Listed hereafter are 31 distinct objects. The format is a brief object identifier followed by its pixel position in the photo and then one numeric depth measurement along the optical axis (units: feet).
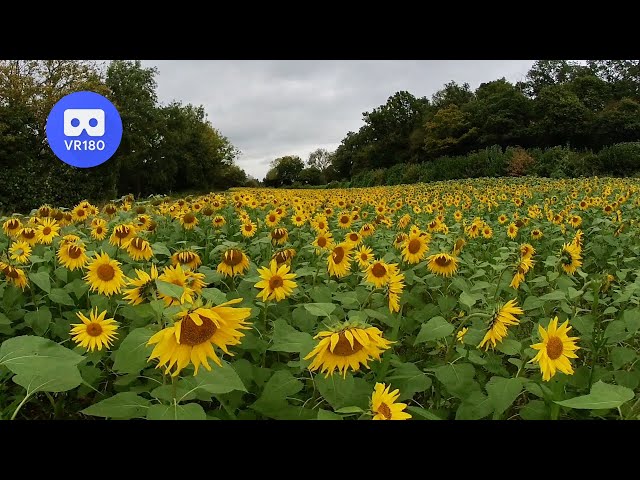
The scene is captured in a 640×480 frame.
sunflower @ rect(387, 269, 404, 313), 6.06
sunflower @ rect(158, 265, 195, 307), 4.34
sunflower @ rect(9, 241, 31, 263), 7.49
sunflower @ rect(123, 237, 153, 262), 7.55
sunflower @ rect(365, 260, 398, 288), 6.18
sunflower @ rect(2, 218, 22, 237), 9.37
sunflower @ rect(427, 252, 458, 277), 7.39
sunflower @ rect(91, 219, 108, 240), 9.77
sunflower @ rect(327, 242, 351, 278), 7.41
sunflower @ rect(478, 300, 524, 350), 4.93
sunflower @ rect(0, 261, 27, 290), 6.75
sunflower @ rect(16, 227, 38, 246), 9.02
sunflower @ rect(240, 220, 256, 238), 11.66
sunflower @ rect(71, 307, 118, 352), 5.24
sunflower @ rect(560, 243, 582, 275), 8.34
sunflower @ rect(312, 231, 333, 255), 8.77
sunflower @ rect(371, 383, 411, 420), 3.22
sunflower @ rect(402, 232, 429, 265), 8.30
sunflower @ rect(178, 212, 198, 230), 11.72
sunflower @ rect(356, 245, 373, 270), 7.85
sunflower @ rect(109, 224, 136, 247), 8.13
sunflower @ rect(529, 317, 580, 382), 4.42
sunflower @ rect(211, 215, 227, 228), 12.97
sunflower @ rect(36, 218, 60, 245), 9.25
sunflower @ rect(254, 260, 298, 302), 5.50
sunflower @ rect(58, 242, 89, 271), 7.61
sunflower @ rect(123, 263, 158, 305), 4.84
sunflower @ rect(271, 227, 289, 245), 8.96
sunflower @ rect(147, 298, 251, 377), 3.17
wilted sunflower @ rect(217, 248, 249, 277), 6.66
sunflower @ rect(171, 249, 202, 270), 6.60
